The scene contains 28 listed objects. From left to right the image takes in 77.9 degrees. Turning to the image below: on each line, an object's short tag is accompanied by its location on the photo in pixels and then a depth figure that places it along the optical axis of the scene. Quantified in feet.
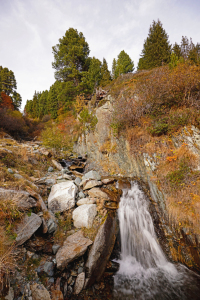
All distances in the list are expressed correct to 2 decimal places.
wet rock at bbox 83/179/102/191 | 23.61
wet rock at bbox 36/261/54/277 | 11.44
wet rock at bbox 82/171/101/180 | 27.94
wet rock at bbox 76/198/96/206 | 20.18
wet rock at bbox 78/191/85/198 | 21.77
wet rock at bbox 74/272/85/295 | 11.87
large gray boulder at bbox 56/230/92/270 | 12.57
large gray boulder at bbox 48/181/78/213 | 19.08
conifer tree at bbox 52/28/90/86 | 68.33
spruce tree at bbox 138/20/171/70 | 65.10
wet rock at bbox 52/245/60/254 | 13.58
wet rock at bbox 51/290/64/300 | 10.35
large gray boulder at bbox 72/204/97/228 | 17.06
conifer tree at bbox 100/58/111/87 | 72.69
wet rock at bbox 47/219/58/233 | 15.37
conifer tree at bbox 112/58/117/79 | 106.07
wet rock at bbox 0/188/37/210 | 12.79
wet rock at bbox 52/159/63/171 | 37.17
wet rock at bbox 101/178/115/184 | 25.88
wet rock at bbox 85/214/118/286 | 13.15
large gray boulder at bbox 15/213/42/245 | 11.68
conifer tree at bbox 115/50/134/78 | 85.05
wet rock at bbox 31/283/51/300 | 9.53
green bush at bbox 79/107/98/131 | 48.43
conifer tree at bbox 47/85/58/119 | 98.53
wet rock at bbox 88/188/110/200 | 21.33
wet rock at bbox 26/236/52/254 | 12.62
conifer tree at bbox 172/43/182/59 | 64.80
